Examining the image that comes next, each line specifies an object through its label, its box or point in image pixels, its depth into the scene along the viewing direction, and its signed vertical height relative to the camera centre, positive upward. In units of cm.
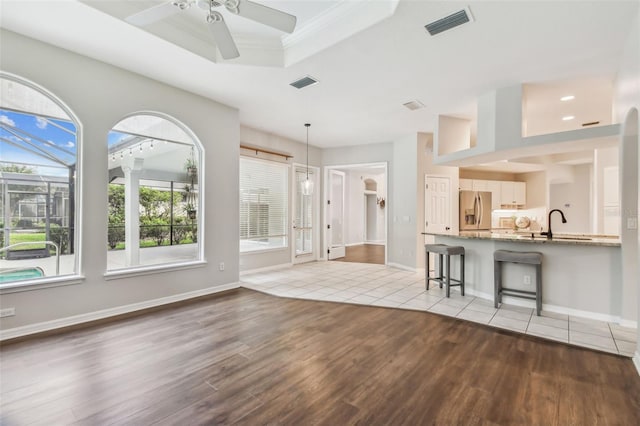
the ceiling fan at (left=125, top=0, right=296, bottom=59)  212 +152
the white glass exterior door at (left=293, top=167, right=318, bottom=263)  720 -23
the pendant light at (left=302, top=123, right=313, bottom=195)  637 +56
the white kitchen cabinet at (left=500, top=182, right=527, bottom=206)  827 +56
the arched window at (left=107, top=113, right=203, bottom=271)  372 +27
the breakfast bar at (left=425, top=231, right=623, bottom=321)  343 -78
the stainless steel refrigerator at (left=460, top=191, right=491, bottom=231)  687 +5
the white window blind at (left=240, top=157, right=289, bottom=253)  600 +16
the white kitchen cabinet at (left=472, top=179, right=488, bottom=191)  790 +75
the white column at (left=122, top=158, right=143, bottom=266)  383 +1
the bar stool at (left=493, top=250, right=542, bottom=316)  364 -79
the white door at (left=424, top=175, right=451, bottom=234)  636 +18
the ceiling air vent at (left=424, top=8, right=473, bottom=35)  254 +174
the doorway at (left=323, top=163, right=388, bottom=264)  787 -8
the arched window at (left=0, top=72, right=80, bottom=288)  297 +30
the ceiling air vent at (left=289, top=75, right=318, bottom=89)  378 +176
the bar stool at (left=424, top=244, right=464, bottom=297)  439 -69
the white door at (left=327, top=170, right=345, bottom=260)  789 -11
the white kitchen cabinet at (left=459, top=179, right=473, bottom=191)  778 +76
